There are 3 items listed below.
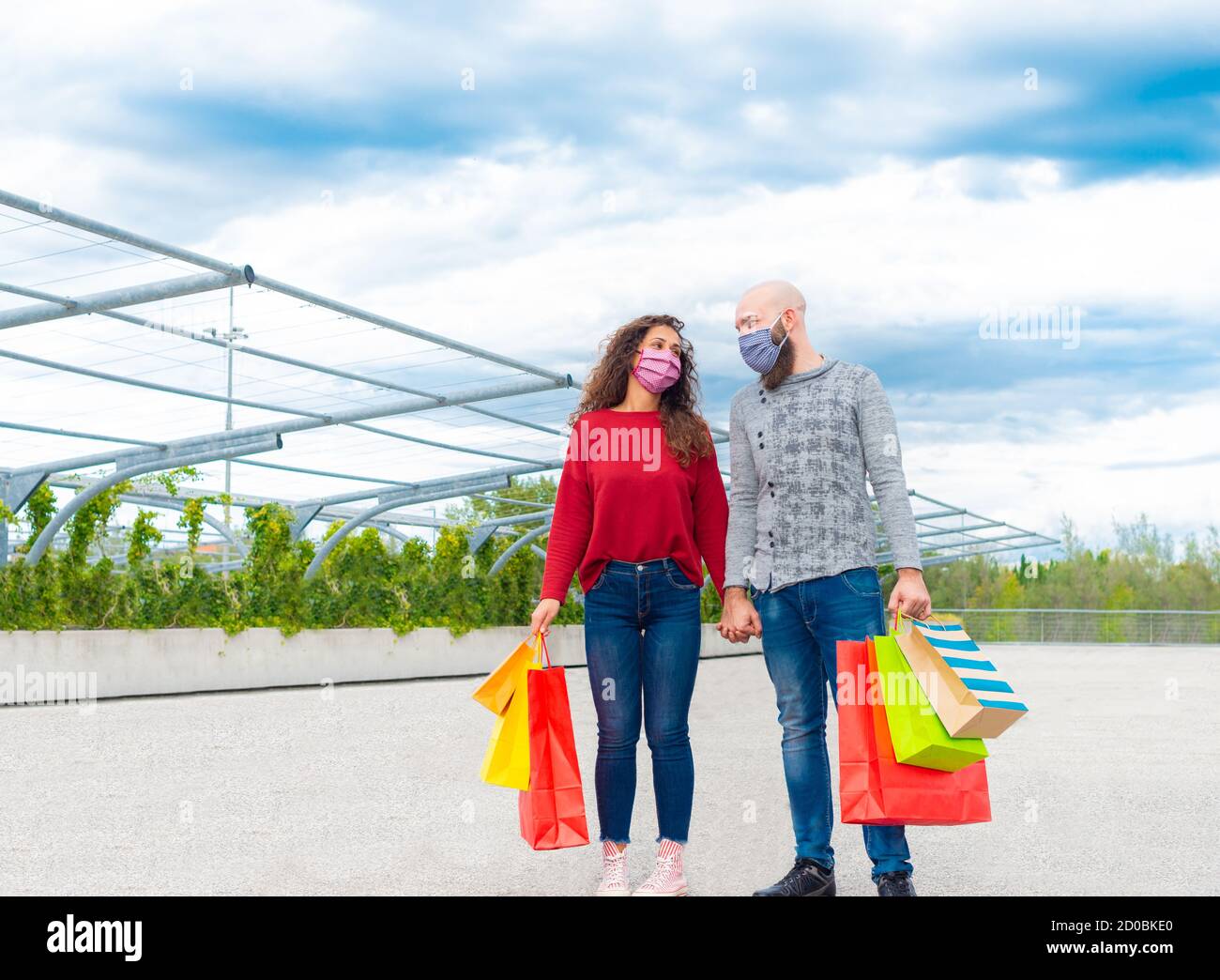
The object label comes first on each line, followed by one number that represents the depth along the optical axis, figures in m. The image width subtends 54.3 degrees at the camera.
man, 3.85
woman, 4.02
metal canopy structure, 9.31
